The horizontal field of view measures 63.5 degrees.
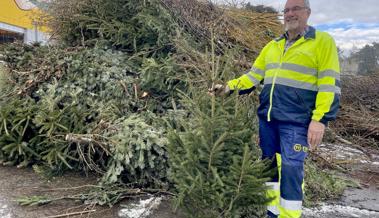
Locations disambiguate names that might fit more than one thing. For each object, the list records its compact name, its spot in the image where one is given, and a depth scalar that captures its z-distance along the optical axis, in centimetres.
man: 251
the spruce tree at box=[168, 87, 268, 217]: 243
